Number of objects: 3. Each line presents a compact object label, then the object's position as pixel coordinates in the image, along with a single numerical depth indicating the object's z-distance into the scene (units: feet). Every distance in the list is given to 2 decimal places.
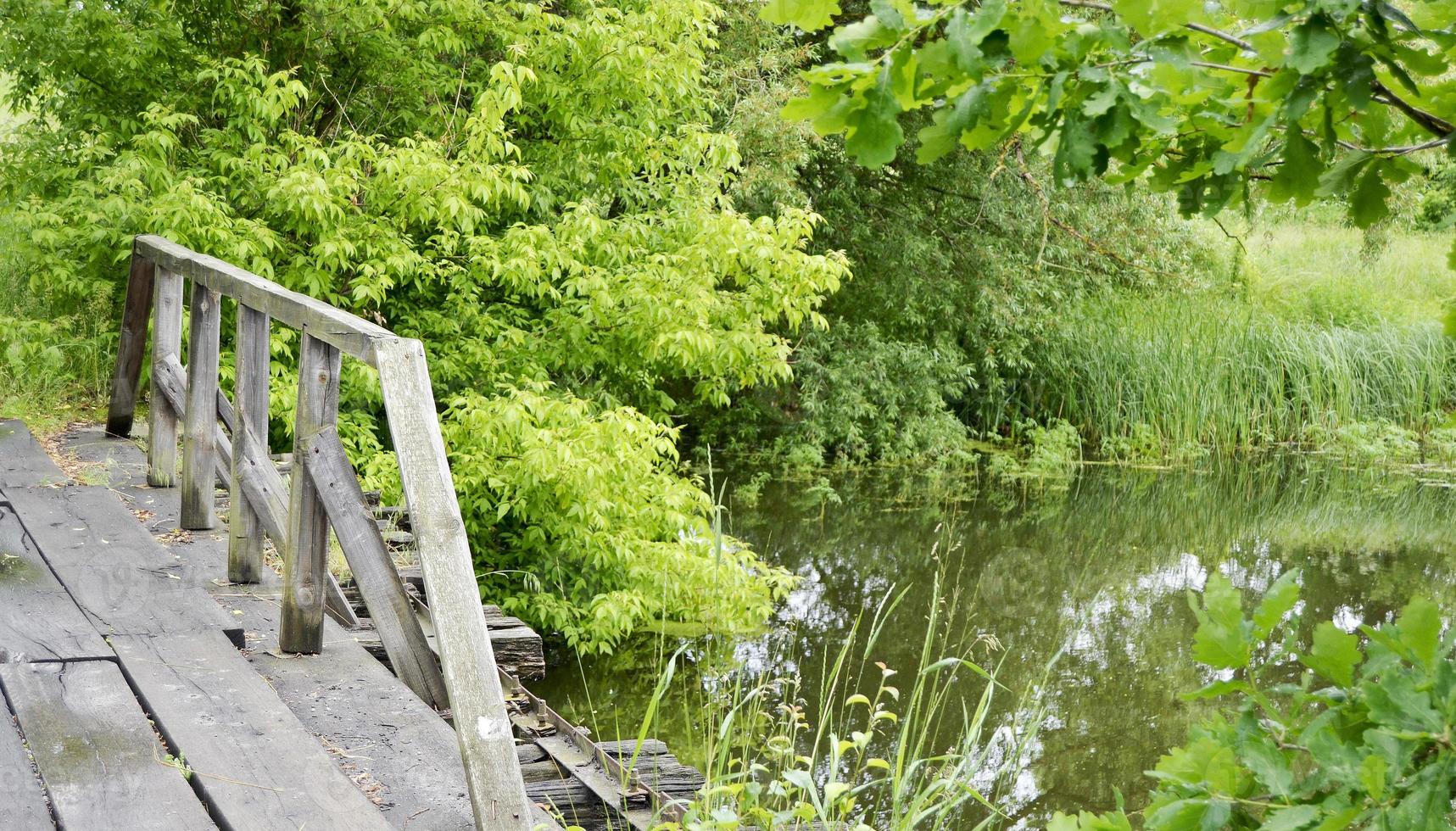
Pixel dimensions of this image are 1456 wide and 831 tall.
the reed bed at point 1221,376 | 48.34
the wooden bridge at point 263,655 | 8.46
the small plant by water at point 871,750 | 8.90
